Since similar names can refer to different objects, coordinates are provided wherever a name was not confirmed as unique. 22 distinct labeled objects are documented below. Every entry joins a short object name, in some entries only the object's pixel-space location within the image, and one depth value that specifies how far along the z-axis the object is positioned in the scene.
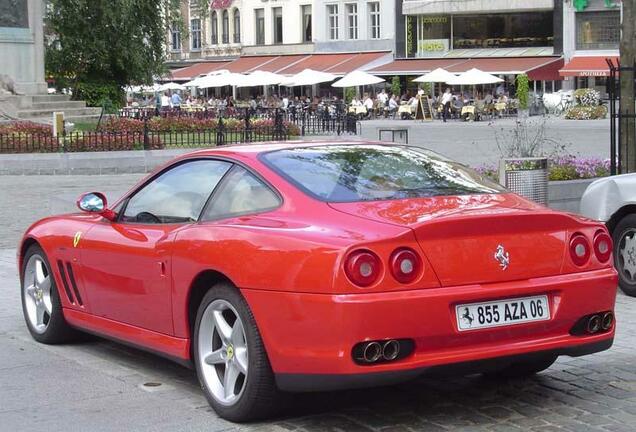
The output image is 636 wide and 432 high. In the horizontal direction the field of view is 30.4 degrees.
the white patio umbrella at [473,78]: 54.78
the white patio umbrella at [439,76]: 56.03
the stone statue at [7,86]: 33.59
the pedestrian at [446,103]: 54.35
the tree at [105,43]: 40.78
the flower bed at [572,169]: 14.62
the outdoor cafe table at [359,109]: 56.88
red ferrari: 5.36
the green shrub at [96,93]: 42.34
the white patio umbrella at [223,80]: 61.69
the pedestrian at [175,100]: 60.04
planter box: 13.64
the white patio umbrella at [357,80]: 58.16
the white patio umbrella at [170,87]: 66.19
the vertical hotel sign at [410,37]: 69.38
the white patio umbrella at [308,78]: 60.25
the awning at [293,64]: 69.00
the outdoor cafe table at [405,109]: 55.93
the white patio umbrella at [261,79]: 60.75
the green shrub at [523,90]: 54.54
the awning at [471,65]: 60.83
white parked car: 9.59
